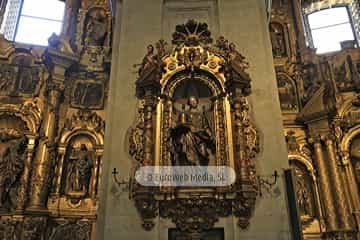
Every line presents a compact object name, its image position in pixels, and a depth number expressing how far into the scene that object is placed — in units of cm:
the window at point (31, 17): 1076
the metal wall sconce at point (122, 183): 576
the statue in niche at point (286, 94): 987
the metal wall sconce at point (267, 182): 578
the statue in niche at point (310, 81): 966
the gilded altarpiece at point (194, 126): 555
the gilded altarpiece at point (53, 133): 815
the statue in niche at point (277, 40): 1096
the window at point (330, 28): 1120
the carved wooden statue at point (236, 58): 652
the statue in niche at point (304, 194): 854
